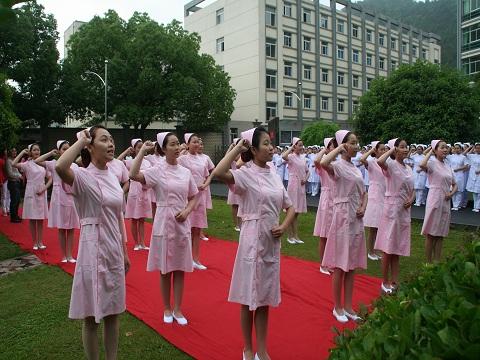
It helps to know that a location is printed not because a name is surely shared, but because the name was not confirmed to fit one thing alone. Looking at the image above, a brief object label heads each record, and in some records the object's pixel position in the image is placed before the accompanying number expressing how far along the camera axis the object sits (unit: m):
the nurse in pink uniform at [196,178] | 7.47
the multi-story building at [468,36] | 38.38
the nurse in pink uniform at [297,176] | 9.69
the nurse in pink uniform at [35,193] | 8.55
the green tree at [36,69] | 24.28
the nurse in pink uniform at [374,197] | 7.61
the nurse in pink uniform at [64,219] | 7.72
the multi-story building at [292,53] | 37.91
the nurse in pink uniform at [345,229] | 5.14
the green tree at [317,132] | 28.98
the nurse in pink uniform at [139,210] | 8.75
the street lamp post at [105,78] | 26.80
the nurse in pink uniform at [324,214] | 7.06
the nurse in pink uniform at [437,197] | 6.62
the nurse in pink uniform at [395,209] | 5.97
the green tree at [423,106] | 21.48
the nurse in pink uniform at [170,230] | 4.98
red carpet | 4.43
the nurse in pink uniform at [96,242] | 3.46
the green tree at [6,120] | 11.12
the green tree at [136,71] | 27.97
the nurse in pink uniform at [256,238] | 3.92
